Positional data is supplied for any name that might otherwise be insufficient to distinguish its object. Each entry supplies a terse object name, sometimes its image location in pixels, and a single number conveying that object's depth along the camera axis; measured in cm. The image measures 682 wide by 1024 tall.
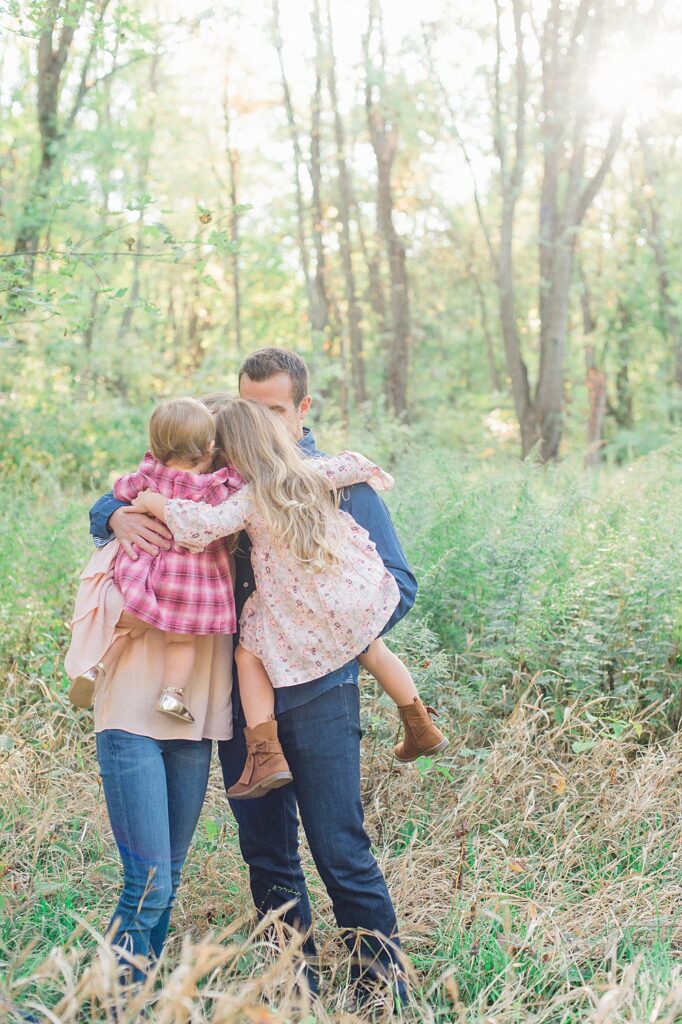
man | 288
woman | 269
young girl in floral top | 284
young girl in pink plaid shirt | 283
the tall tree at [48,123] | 935
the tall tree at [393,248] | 1684
